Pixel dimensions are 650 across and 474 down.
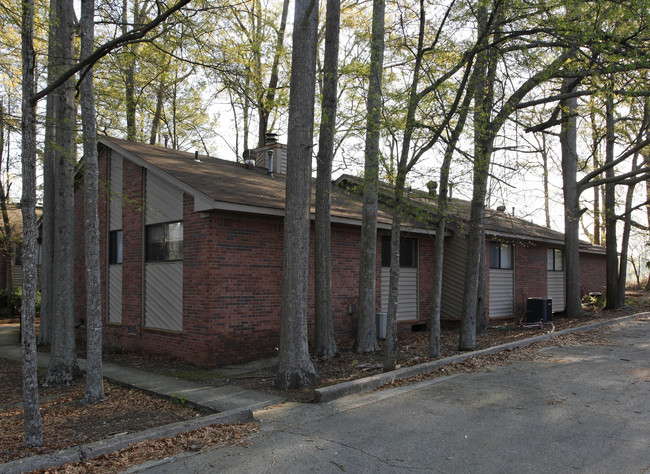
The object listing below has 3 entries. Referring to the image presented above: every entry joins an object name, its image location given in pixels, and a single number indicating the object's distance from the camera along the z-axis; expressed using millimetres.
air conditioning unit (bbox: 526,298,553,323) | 16500
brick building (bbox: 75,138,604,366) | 10164
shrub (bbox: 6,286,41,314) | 22156
